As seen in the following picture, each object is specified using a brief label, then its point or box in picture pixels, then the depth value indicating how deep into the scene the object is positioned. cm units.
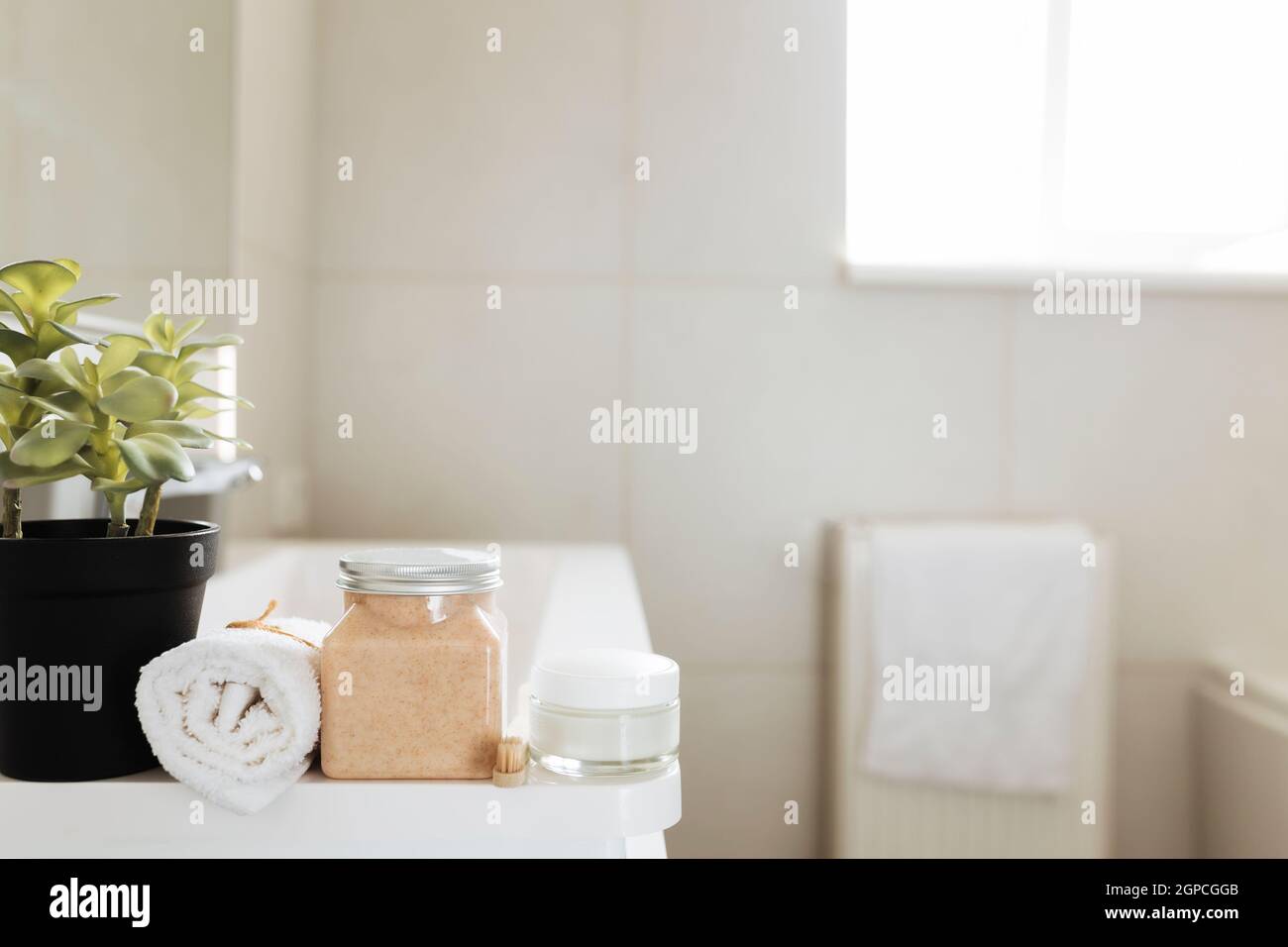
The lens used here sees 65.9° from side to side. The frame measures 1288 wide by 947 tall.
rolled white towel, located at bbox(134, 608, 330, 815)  42
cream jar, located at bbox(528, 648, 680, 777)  45
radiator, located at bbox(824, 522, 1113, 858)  142
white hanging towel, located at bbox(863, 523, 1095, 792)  141
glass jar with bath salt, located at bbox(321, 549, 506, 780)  43
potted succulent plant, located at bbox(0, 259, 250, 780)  42
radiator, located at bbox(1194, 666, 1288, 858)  138
